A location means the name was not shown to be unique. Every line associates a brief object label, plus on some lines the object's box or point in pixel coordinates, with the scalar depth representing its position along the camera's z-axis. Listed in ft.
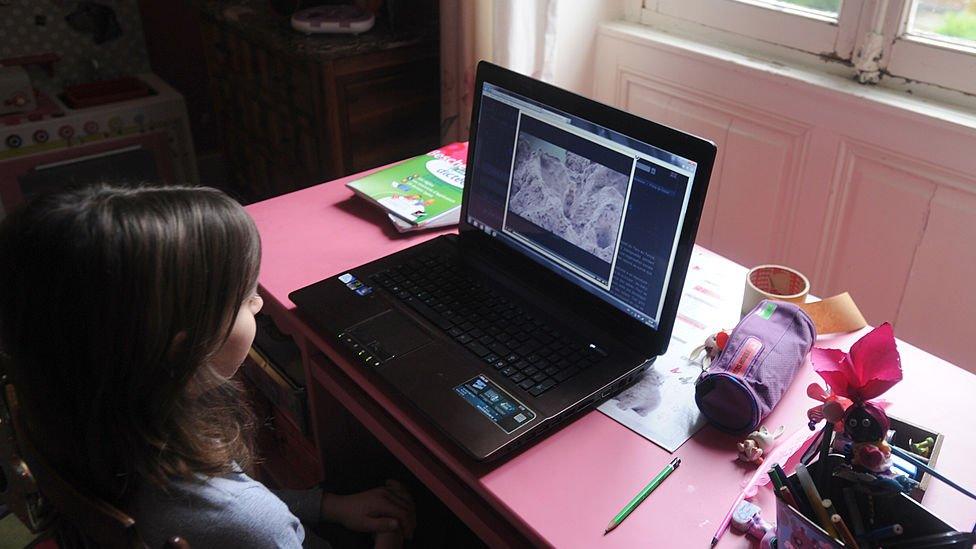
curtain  5.74
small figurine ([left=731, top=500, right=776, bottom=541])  2.43
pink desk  2.48
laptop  2.90
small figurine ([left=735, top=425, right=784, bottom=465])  2.70
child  2.26
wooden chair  2.23
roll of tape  3.39
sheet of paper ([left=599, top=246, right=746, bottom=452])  2.90
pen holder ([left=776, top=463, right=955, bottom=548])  2.08
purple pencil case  2.78
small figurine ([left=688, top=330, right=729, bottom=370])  3.11
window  4.58
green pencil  2.48
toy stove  7.68
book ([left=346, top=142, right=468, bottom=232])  4.18
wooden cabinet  6.31
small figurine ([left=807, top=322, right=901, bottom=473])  2.23
